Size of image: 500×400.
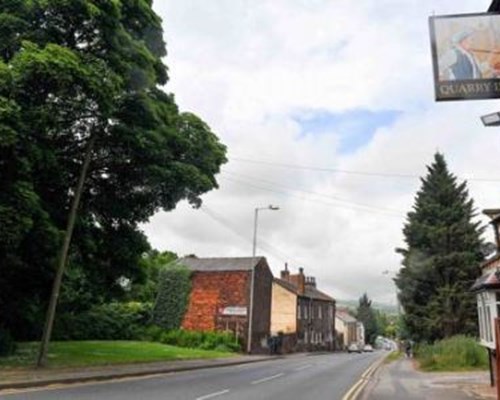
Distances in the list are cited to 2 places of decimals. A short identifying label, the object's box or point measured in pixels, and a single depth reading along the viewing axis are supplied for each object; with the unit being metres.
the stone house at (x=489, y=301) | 19.59
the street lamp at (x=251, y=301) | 47.28
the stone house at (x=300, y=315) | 76.62
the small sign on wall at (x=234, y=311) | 58.66
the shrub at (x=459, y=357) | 30.20
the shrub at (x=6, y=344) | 24.78
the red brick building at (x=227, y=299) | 59.00
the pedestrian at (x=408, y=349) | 53.81
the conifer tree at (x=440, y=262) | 40.47
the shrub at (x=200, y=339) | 51.66
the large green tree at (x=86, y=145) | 20.14
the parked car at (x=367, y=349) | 100.03
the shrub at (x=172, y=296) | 56.59
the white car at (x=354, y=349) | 92.88
